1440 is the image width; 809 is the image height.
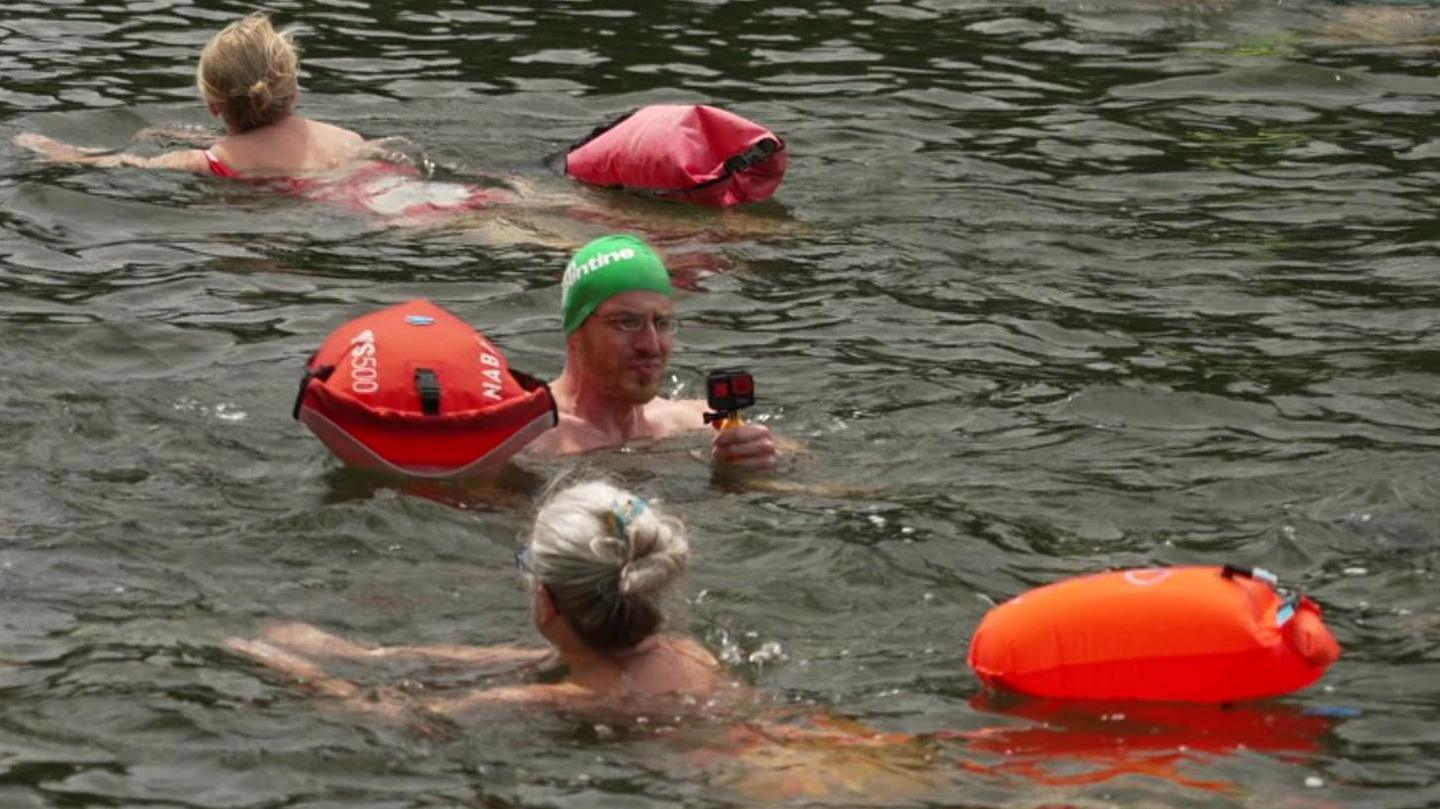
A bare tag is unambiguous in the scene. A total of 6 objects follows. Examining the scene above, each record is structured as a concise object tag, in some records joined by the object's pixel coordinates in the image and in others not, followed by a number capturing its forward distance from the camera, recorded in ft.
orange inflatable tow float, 45.85
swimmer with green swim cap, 62.85
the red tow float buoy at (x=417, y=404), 59.82
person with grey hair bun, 44.96
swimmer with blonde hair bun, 85.30
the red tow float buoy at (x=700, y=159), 86.63
